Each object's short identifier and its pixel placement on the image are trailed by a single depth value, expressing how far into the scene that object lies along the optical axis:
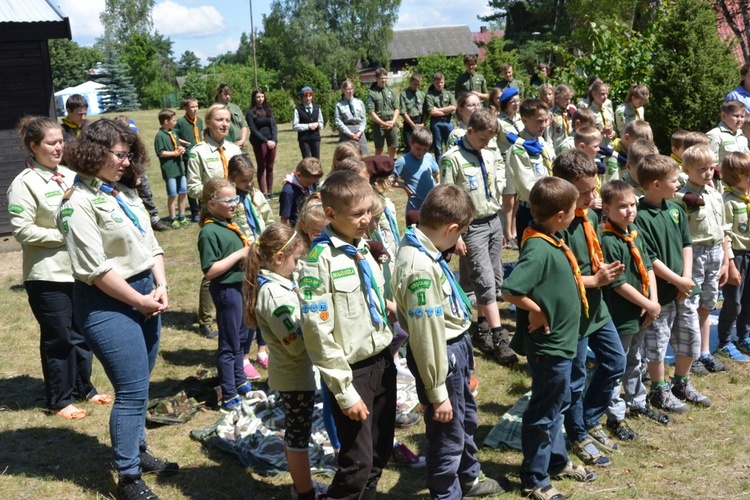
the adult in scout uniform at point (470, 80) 14.42
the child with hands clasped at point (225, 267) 5.34
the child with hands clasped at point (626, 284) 4.61
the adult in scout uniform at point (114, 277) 3.91
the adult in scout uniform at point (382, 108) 14.46
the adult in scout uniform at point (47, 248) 5.22
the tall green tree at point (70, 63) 80.88
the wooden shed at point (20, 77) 11.00
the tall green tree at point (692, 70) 11.60
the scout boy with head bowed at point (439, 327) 3.53
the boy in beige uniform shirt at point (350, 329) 3.37
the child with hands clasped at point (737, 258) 5.96
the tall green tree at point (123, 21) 80.19
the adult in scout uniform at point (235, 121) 12.03
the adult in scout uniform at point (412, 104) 14.55
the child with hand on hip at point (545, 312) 3.97
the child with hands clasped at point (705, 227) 5.61
